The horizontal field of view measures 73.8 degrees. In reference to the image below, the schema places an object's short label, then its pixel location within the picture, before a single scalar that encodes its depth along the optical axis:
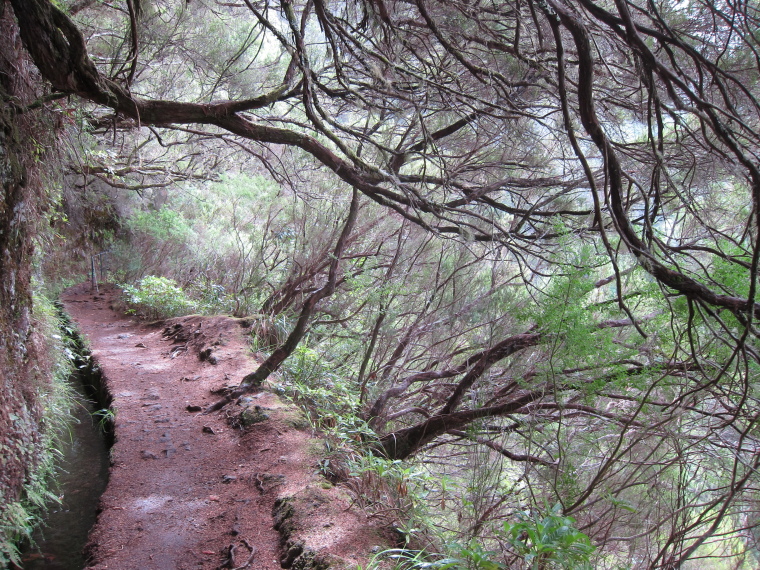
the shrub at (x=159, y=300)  9.07
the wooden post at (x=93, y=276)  11.88
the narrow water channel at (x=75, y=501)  3.18
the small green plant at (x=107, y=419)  4.89
